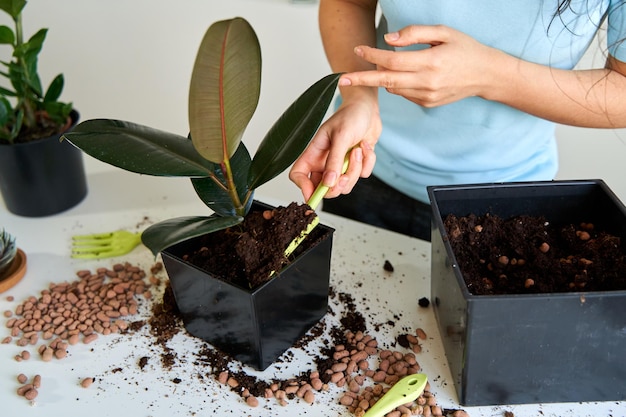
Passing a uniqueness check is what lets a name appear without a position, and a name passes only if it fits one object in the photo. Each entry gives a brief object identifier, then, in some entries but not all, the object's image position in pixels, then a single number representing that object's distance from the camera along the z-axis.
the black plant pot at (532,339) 0.78
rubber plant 0.79
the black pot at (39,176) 1.25
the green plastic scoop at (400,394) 0.85
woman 0.98
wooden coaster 1.11
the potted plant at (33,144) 1.24
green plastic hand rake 1.20
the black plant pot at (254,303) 0.88
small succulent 1.10
